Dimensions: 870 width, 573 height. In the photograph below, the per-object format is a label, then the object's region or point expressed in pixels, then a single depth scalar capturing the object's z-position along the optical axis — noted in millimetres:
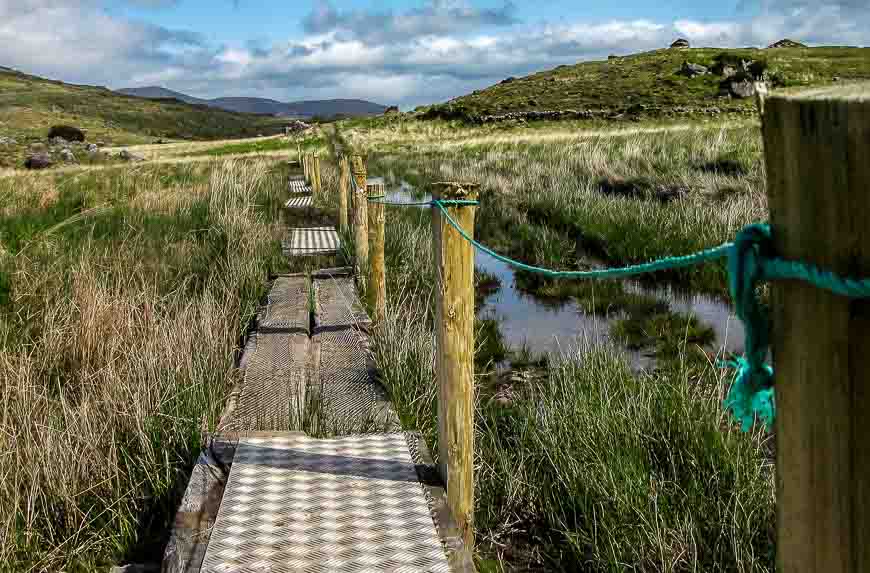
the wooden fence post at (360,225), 7141
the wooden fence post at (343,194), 9977
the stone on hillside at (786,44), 103156
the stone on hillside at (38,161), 34875
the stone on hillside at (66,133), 71062
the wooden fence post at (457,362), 2945
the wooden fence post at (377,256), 5954
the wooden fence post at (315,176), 14805
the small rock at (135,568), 2814
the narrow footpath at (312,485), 2568
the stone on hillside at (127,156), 39062
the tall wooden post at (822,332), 889
